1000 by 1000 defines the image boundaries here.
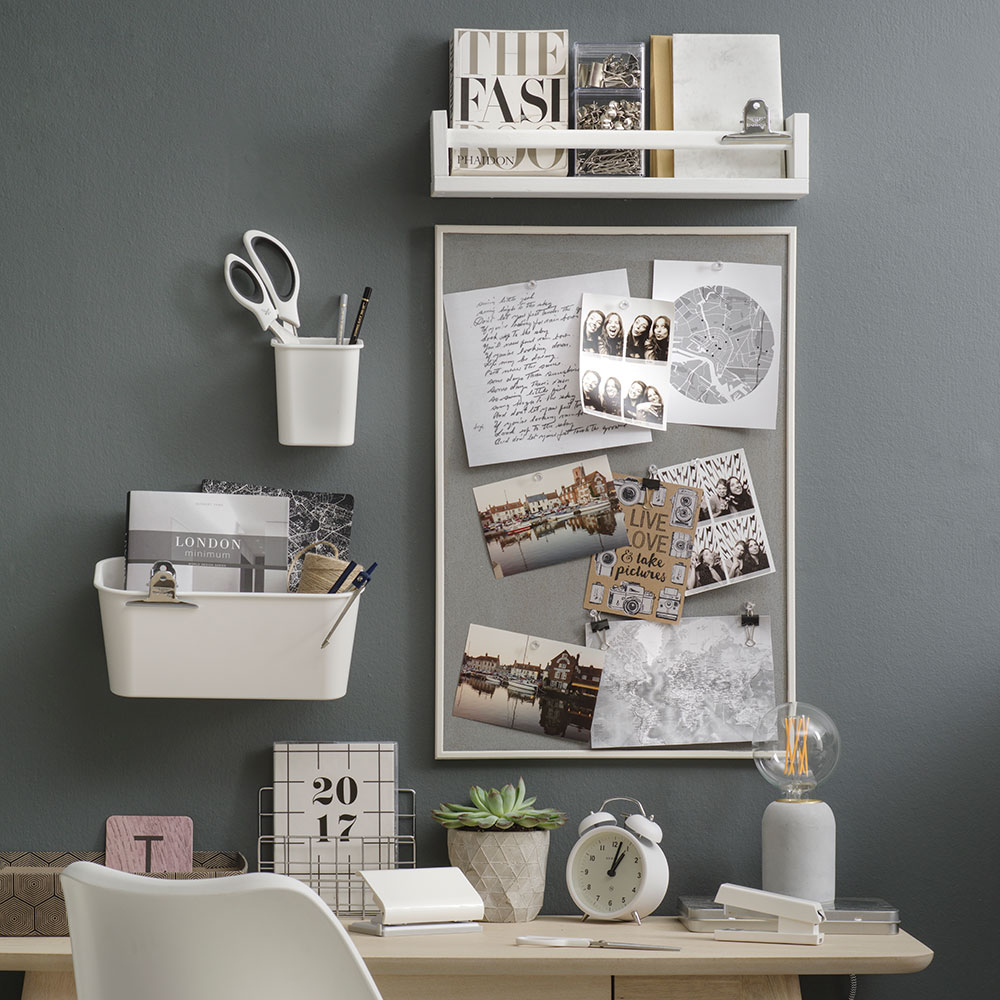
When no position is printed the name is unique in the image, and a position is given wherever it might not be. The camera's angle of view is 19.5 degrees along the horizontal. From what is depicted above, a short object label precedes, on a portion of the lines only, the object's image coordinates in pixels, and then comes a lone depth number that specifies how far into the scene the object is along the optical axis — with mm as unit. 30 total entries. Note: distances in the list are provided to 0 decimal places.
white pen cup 3149
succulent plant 3126
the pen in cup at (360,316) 3167
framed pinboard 3201
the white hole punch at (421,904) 3047
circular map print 3220
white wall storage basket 3103
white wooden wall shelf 3131
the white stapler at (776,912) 3038
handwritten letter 3207
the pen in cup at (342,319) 3178
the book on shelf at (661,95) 3189
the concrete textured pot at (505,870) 3117
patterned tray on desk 3086
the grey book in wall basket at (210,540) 3137
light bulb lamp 3110
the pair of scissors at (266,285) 3174
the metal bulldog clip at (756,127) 3139
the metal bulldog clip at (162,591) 3093
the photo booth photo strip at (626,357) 3197
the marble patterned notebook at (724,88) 3179
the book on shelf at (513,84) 3173
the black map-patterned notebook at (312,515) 3193
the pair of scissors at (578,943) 3026
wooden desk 2997
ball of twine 3129
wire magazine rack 3148
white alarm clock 3114
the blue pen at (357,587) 3105
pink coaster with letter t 3164
